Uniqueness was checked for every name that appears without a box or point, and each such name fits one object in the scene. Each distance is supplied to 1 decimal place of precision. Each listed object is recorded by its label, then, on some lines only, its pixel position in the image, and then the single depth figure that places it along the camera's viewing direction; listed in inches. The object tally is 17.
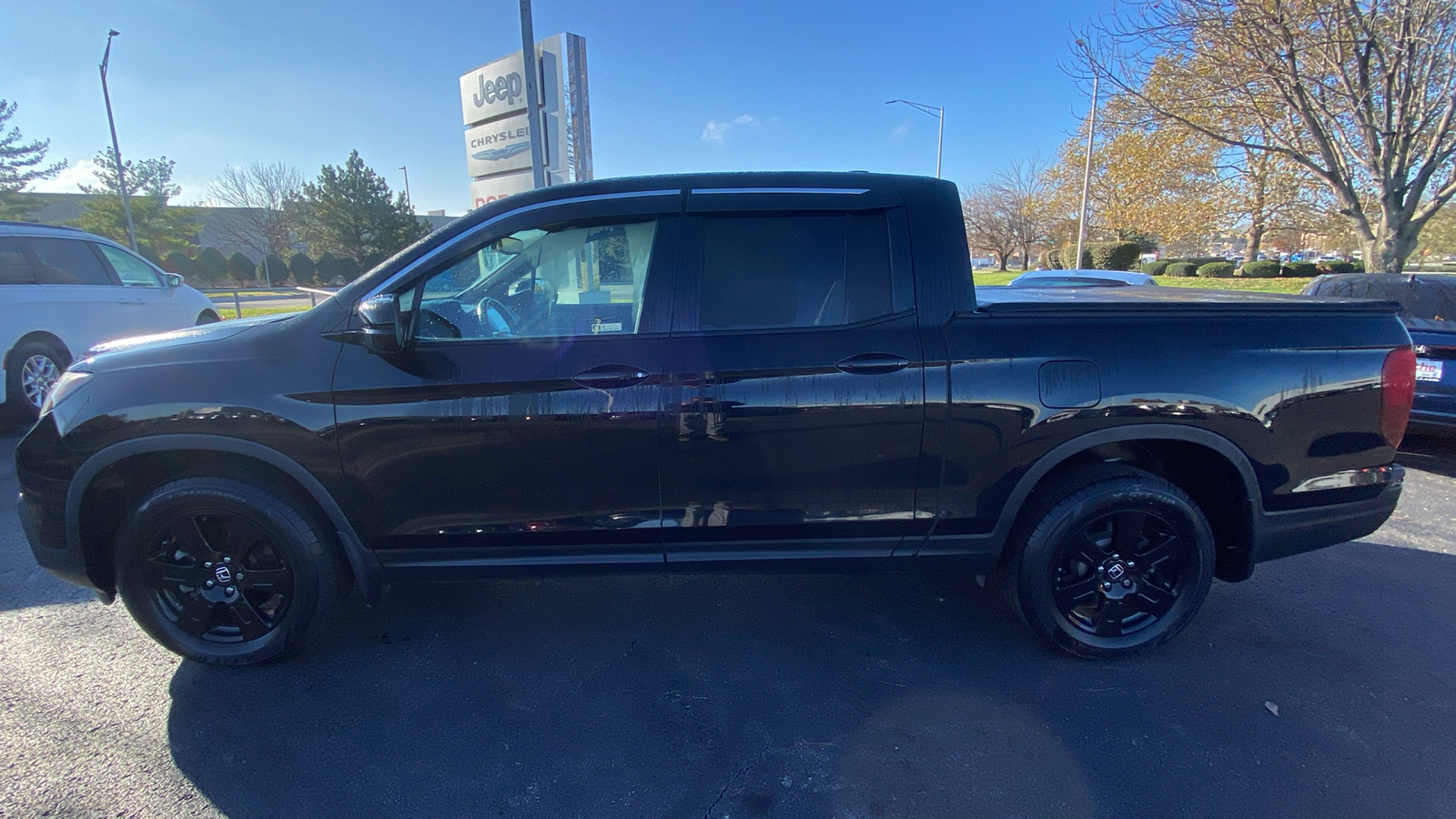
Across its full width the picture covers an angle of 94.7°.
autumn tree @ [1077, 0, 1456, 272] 398.3
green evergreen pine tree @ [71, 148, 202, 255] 1408.7
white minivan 258.4
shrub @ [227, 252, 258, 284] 1593.3
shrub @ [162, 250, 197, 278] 1539.5
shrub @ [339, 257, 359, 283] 1615.4
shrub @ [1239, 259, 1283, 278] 1131.3
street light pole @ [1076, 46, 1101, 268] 923.6
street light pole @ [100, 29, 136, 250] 836.0
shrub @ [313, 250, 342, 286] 1619.1
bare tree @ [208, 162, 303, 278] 1628.9
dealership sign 458.9
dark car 199.3
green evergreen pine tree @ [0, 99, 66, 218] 1353.3
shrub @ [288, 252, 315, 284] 1685.5
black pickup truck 99.7
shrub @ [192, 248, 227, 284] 1615.4
